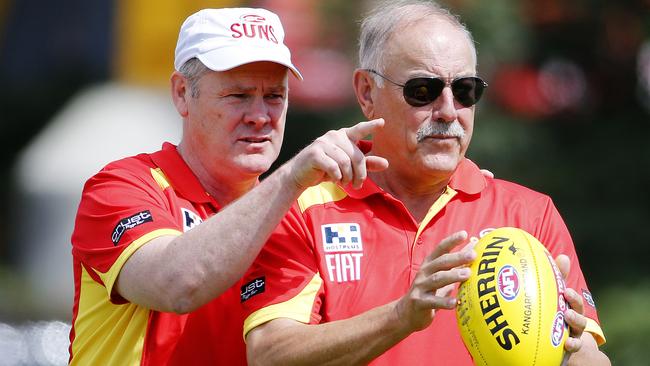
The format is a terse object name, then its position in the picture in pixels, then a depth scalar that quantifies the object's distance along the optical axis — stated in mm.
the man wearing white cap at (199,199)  10047
